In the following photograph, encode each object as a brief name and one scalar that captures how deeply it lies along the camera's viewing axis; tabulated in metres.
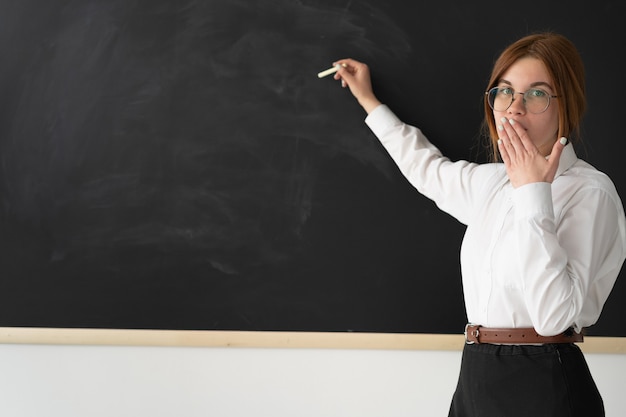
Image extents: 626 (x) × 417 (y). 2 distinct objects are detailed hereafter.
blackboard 2.49
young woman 1.76
